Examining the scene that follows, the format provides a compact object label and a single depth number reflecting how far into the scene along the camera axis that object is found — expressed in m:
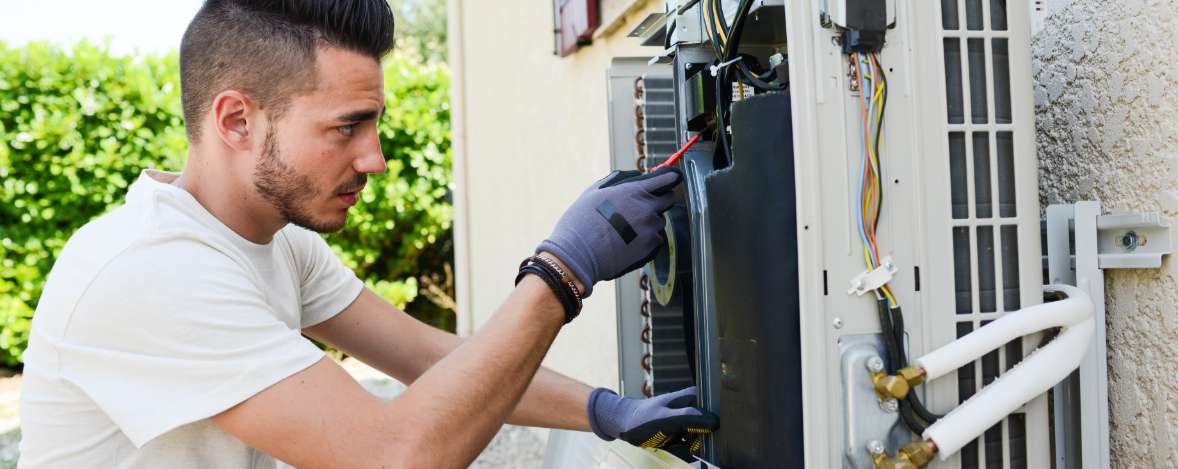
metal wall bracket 1.23
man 1.29
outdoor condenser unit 1.10
